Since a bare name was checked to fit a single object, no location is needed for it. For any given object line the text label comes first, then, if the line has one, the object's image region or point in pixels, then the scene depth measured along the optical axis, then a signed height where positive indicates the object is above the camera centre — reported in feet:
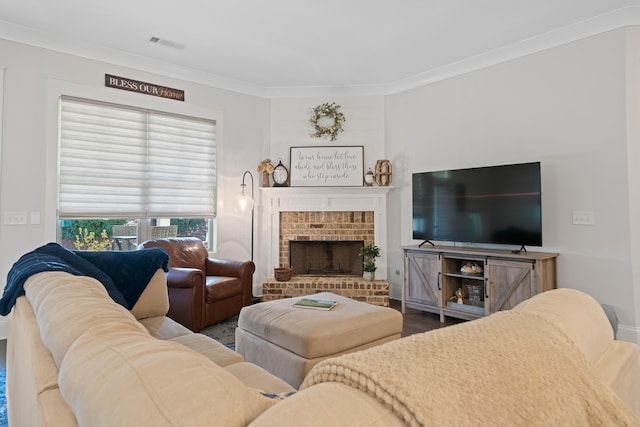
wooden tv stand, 10.99 -1.84
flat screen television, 11.41 +0.57
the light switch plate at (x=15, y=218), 11.15 +0.03
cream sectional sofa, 1.56 -0.79
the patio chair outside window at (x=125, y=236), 13.57 -0.61
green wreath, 16.56 +4.57
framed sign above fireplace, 16.56 +2.43
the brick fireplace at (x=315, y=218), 16.22 +0.12
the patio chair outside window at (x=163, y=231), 14.37 -0.45
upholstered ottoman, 6.76 -2.21
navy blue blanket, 5.47 -0.86
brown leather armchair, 11.08 -2.05
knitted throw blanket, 1.59 -0.77
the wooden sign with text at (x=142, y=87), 13.08 +4.95
